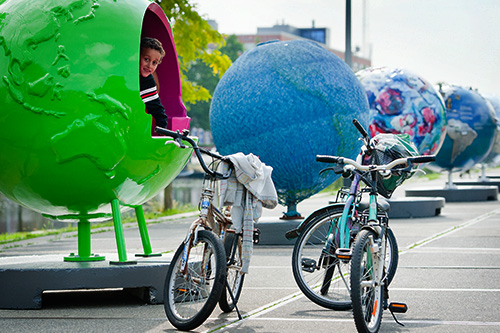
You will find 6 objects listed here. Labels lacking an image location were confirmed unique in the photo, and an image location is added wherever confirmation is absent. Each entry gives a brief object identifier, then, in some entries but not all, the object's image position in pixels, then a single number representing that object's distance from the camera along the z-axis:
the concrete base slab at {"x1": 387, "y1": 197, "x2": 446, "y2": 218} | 16.45
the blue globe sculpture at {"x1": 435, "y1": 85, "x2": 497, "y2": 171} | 21.06
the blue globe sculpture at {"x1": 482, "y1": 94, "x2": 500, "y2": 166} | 25.20
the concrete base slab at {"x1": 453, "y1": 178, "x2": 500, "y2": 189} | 26.45
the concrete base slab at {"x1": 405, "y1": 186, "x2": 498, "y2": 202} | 21.48
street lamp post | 19.58
